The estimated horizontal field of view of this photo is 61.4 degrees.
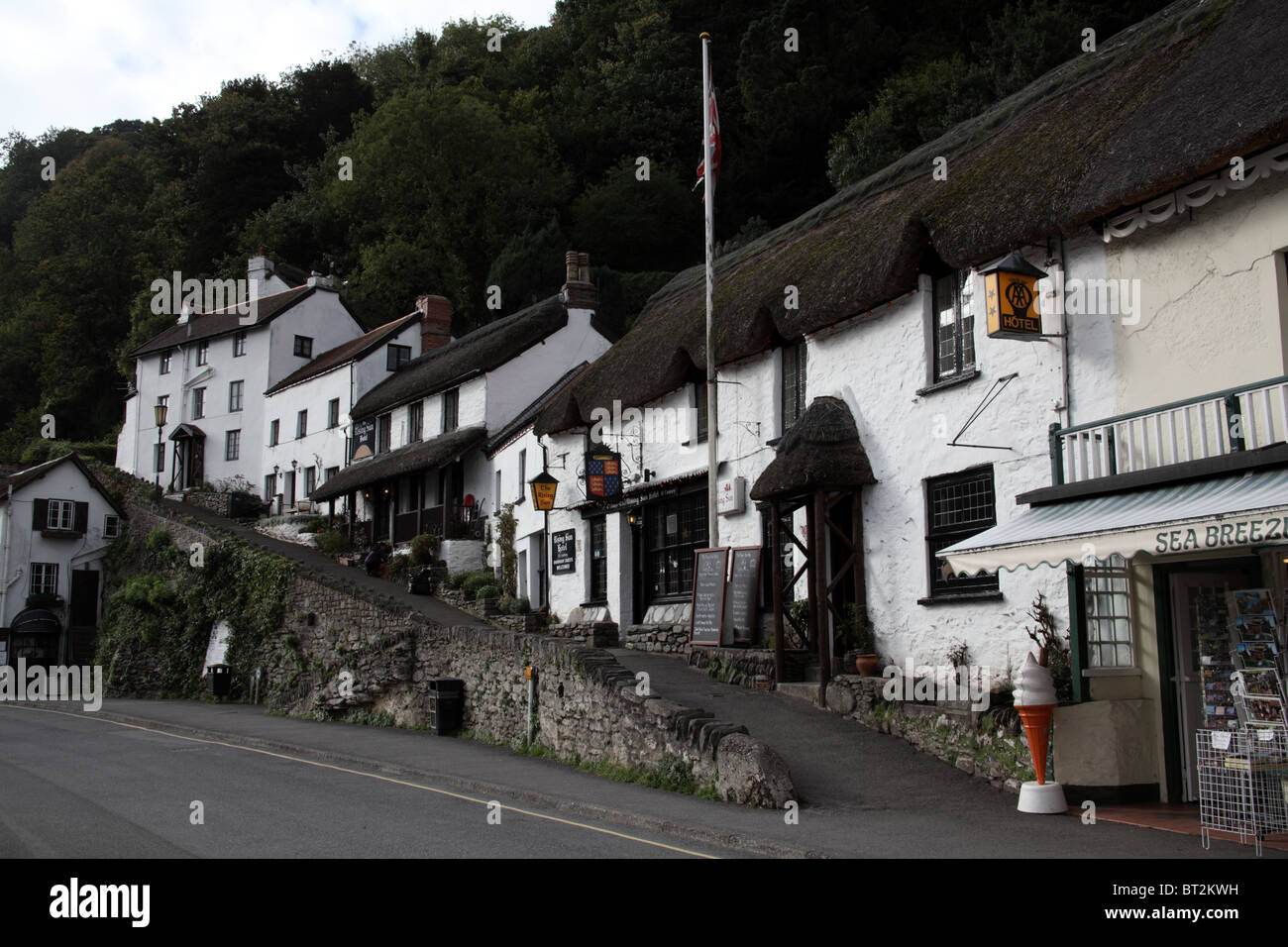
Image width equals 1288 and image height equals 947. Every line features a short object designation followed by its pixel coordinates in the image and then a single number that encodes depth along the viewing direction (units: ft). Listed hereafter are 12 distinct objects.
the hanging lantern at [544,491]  79.36
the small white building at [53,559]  133.49
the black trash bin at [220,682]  96.84
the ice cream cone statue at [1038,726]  34.76
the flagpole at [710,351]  59.16
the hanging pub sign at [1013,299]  38.88
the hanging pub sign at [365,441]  128.16
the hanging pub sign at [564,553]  80.84
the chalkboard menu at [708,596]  58.29
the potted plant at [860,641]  48.03
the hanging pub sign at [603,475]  71.92
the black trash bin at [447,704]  63.62
